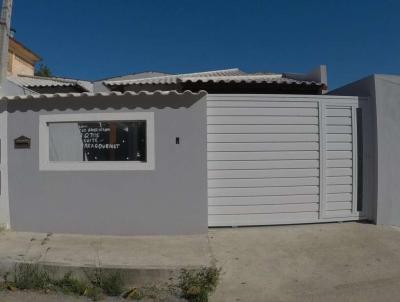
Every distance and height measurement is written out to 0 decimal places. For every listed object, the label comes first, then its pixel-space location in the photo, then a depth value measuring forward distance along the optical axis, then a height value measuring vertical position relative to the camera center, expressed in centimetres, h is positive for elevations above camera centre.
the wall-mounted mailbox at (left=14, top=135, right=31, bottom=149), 732 +12
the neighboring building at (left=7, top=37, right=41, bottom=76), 1989 +465
